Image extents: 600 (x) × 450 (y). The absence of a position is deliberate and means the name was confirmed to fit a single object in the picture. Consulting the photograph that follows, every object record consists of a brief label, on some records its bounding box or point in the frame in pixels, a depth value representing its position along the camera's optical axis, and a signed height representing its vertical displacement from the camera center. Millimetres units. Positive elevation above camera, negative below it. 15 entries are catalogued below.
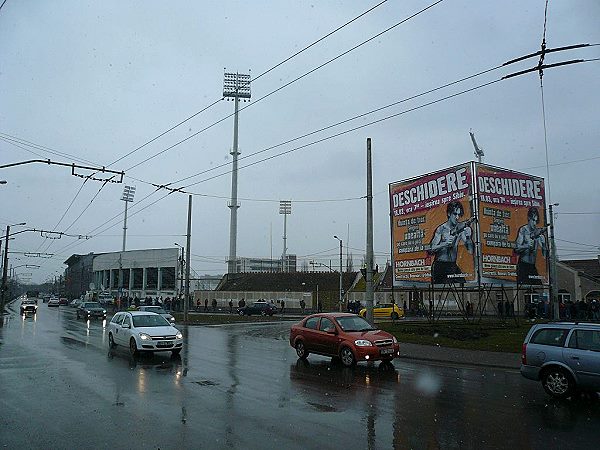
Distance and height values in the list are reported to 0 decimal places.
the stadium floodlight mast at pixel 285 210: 113062 +17504
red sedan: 14875 -1329
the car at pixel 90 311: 43728 -1575
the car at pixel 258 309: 51812 -1584
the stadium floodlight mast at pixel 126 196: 91119 +16388
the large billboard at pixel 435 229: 26922 +3289
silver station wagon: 10141 -1224
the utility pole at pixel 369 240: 22062 +2221
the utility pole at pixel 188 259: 37500 +2262
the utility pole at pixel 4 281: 49138 +999
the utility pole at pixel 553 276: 30469 +1018
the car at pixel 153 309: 35947 -1139
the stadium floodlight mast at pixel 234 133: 81812 +23996
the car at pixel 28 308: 53344 -1643
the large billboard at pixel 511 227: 27172 +3469
